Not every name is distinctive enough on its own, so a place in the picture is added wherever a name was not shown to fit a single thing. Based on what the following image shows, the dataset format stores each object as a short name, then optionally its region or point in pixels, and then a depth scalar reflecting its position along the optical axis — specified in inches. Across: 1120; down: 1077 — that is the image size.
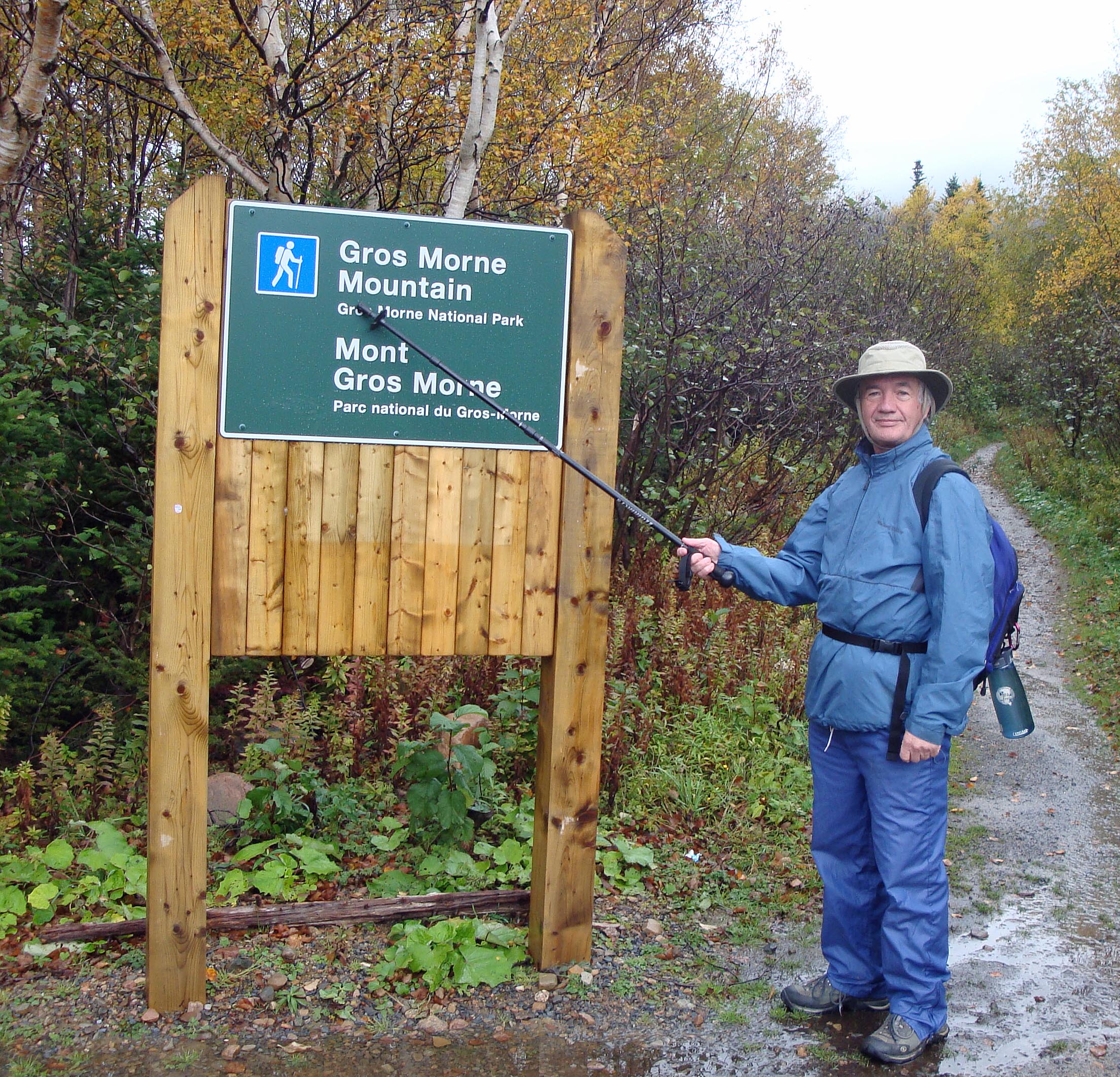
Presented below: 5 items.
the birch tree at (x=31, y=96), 271.1
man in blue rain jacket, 124.3
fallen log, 146.4
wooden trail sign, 129.0
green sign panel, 130.6
